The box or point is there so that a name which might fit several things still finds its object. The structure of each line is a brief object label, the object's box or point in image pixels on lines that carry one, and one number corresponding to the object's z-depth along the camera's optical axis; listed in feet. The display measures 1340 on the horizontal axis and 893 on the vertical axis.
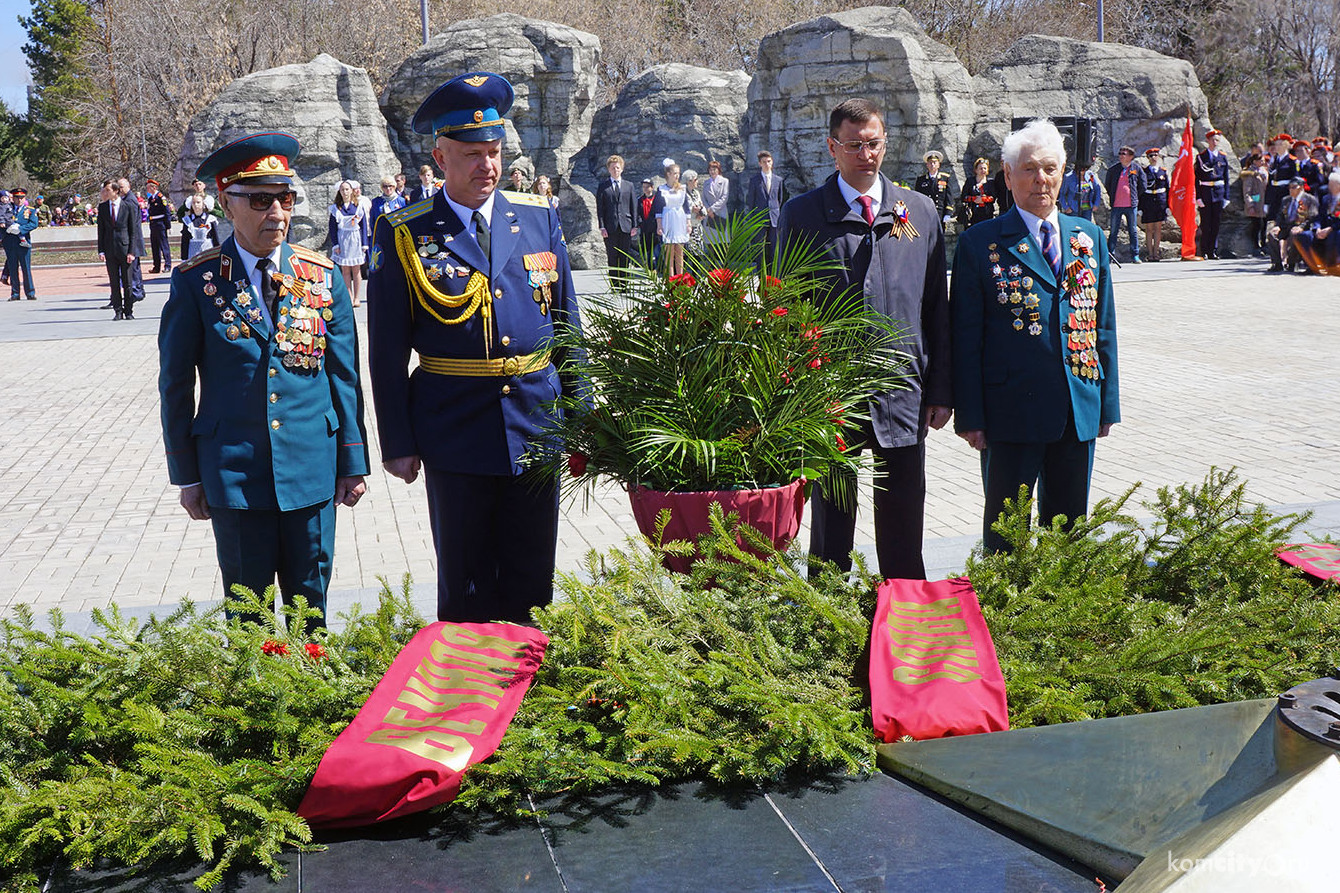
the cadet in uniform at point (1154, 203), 69.51
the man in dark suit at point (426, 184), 55.05
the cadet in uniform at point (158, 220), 81.87
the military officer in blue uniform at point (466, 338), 12.44
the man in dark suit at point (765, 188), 61.77
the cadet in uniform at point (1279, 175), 65.98
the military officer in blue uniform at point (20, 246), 65.26
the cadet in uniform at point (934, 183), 60.54
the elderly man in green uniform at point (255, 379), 12.13
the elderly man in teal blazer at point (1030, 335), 14.05
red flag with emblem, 69.72
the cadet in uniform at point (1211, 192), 69.92
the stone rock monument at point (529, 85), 84.58
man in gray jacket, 13.60
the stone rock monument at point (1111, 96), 79.10
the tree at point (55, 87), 151.33
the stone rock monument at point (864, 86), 76.02
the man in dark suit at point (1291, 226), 57.98
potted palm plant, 10.85
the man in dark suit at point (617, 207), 61.11
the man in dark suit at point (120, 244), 53.88
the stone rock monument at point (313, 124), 74.28
